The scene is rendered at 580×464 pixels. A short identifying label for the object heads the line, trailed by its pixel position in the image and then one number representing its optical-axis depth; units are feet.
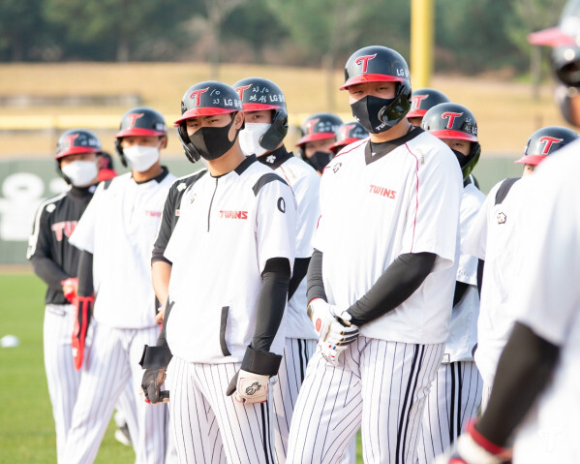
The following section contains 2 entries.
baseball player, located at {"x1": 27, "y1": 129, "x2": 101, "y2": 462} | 44.32
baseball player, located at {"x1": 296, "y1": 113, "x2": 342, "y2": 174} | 55.83
